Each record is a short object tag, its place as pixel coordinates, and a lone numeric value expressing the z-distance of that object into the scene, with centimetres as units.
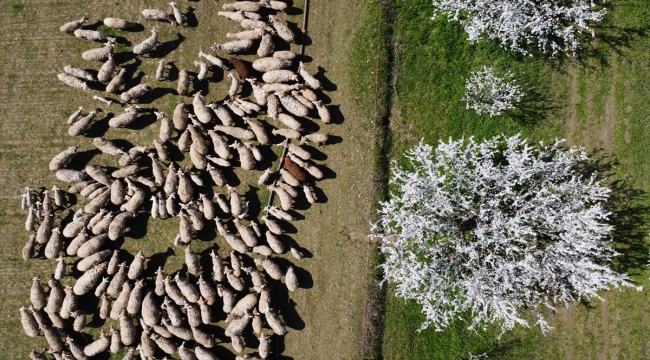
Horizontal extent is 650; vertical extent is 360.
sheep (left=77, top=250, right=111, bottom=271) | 1975
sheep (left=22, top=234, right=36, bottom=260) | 1984
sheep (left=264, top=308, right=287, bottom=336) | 1969
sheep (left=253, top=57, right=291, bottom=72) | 1988
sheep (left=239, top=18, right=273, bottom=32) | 1998
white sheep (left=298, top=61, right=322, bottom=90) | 1997
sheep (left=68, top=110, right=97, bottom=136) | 2000
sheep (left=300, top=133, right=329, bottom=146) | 2000
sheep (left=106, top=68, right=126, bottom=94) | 1998
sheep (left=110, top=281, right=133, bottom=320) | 1972
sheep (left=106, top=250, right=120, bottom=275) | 1977
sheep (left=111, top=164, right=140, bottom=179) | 1983
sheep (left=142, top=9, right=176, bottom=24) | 2011
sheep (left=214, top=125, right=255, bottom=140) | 1988
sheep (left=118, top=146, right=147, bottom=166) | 1980
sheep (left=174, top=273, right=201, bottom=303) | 1973
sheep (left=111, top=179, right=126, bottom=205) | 1977
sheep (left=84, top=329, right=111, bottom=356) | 1988
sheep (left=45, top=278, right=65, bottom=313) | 1980
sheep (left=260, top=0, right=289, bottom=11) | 2014
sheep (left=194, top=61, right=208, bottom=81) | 1997
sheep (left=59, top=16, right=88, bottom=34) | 2019
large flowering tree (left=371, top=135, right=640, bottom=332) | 1744
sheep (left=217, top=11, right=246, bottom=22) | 2006
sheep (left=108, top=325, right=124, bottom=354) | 1983
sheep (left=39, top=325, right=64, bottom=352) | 1978
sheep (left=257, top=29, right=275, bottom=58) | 1983
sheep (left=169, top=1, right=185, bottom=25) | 2020
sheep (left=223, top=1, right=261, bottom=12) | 2009
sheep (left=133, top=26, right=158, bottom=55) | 2005
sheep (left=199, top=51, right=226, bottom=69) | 2005
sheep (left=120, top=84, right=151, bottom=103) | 1989
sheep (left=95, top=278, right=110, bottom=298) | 1970
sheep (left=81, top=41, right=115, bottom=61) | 2000
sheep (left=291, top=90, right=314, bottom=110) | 1997
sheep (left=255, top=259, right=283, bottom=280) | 1984
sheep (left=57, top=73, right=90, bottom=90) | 2003
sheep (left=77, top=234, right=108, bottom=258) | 1966
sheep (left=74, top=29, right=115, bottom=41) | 2005
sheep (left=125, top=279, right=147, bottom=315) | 1956
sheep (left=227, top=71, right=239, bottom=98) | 1991
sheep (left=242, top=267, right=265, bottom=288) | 1980
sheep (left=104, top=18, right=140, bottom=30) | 2008
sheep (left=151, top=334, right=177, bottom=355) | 1975
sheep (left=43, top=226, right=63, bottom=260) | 1978
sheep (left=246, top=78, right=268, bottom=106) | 1988
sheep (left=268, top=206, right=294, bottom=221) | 1998
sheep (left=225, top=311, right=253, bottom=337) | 1972
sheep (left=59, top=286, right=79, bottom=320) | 1973
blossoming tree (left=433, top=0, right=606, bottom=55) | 1880
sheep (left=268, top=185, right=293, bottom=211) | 1992
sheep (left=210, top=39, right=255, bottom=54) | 1994
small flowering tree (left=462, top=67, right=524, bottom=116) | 2006
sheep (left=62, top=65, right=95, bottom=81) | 1998
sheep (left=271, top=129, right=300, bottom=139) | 1998
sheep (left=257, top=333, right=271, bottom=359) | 1970
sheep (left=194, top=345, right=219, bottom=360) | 1973
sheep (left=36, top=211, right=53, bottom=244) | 1984
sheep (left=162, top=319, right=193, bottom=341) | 1978
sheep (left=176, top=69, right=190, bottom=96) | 1996
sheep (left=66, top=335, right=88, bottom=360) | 1995
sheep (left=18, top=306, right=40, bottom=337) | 1986
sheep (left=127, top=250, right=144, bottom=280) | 1977
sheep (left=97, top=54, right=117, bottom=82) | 1992
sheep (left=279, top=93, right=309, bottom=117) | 1981
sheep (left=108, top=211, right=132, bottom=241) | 1967
